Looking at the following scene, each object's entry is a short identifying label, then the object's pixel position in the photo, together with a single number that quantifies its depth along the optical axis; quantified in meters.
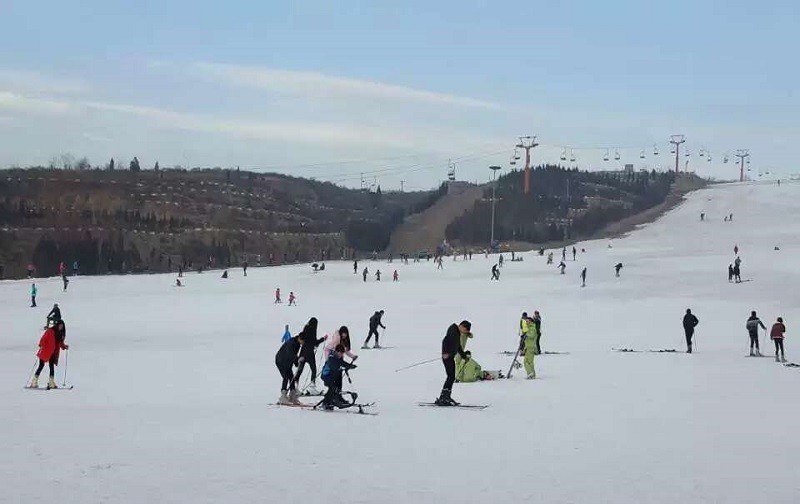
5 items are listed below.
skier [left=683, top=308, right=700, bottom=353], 27.11
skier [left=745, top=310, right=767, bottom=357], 26.03
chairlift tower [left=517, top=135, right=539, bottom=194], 122.94
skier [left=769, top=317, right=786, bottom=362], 24.97
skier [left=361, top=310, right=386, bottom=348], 28.05
